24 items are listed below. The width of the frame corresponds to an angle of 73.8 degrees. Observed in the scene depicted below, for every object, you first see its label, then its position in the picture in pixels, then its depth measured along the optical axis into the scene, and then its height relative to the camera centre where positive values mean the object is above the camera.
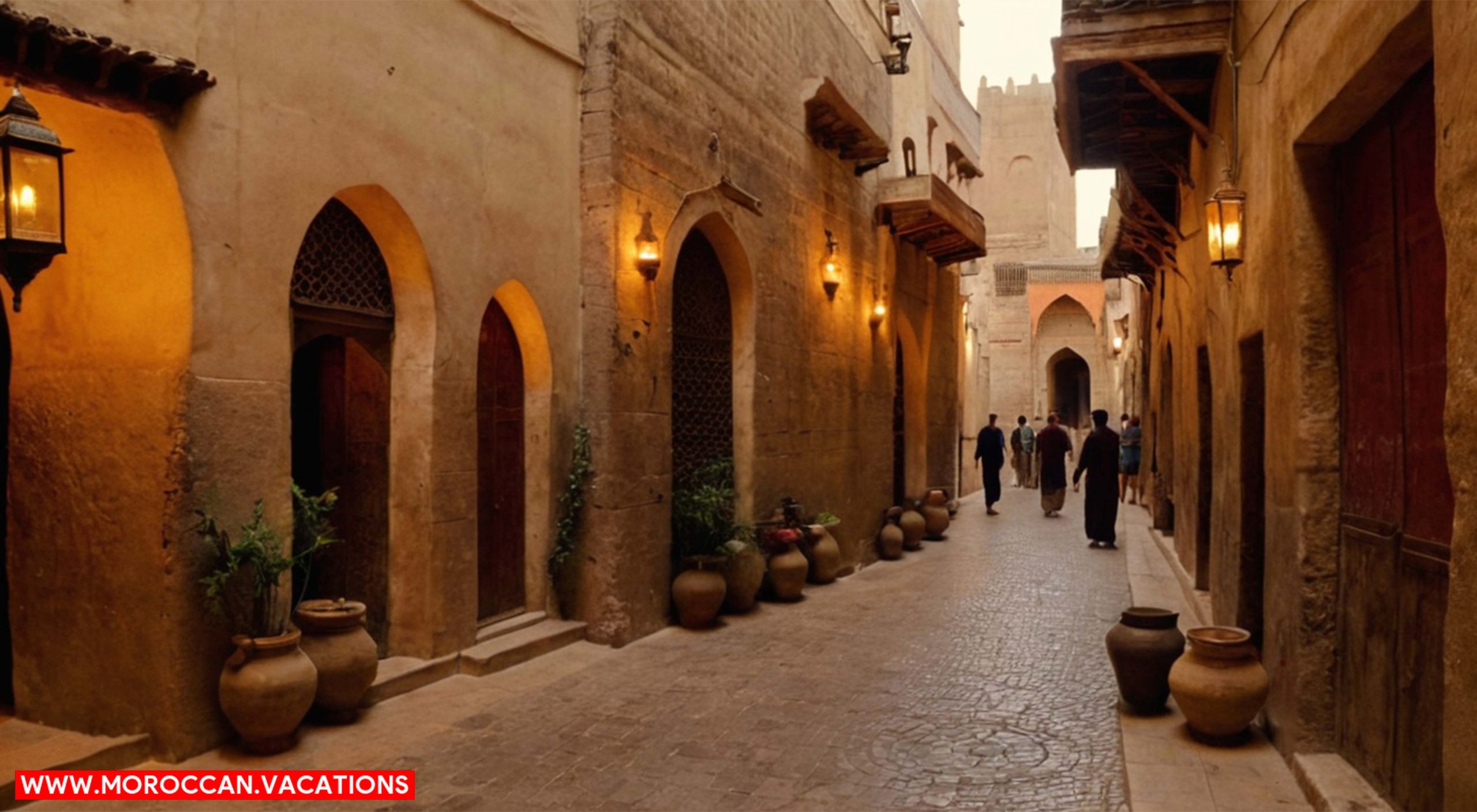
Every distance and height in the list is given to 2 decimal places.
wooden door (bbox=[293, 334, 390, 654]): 6.27 -0.20
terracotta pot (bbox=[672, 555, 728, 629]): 7.90 -1.40
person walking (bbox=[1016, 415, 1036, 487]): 23.25 -0.82
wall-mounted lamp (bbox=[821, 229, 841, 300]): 11.33 +1.76
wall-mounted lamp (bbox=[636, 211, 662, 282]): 7.55 +1.35
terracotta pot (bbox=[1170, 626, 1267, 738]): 4.60 -1.25
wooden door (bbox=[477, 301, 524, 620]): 6.95 -0.32
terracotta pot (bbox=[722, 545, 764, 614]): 8.42 -1.35
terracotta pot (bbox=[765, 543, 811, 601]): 9.14 -1.42
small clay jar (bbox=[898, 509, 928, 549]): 13.09 -1.41
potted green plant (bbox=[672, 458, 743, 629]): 7.93 -1.02
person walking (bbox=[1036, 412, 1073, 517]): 15.81 -0.67
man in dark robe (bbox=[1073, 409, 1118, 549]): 12.59 -0.76
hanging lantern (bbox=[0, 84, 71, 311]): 3.64 +0.88
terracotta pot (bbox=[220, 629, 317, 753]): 4.57 -1.24
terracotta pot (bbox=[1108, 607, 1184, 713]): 5.30 -1.27
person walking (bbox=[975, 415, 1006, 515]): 17.34 -0.58
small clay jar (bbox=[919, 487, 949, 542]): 13.97 -1.32
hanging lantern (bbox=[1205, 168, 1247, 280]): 5.64 +1.13
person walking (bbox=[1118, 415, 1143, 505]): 18.05 -0.57
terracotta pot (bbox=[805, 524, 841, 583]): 10.23 -1.41
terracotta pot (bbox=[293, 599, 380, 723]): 5.11 -1.21
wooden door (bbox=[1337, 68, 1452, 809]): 3.40 -0.14
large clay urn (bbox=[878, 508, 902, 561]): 12.48 -1.53
